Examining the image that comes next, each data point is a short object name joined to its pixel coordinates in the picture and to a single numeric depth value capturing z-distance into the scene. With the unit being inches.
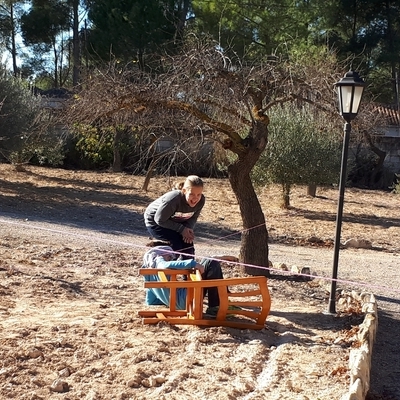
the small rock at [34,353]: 184.1
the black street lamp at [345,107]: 276.2
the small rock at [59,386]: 163.8
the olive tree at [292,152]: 701.3
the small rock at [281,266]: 378.9
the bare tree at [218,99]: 314.8
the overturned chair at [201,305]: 228.7
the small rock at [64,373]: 173.5
